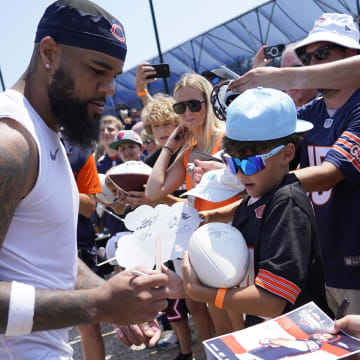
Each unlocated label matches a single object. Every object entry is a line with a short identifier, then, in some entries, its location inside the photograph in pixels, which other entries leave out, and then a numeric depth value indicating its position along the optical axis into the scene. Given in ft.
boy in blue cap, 5.89
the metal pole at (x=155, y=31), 34.68
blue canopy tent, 40.04
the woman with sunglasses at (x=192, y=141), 10.82
